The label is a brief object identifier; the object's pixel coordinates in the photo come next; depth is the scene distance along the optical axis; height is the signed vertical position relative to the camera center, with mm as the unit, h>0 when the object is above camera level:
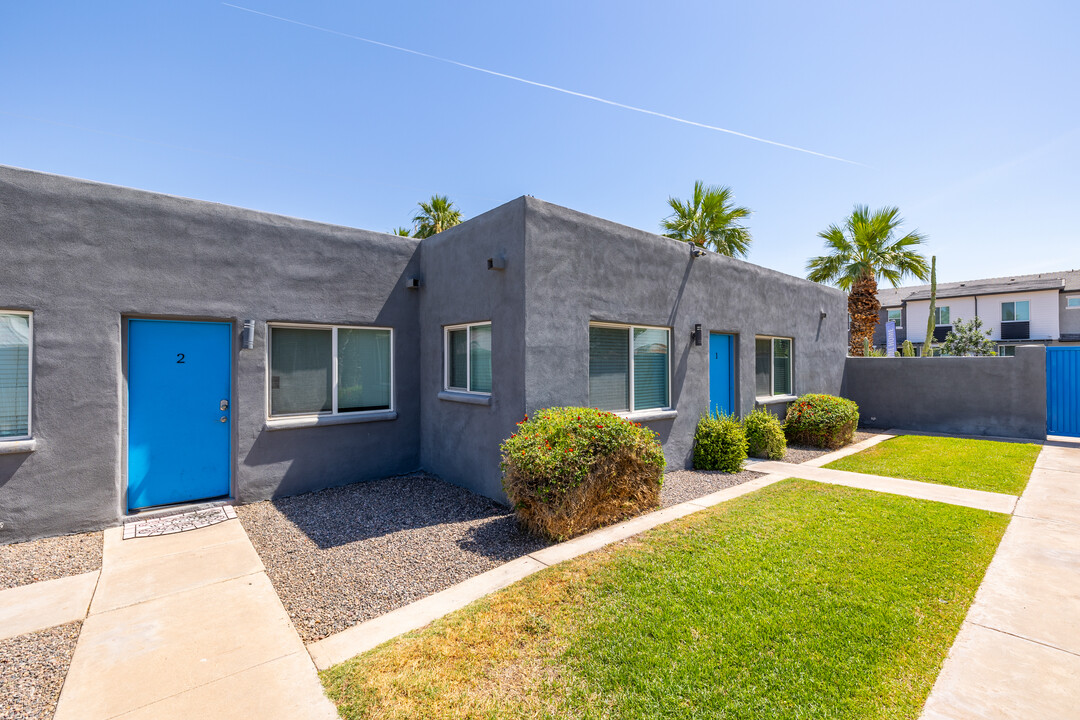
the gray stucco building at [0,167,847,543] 5109 +221
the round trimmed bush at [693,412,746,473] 8242 -1543
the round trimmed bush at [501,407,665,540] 4938 -1263
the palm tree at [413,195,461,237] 18672 +5951
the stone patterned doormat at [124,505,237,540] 5288 -1975
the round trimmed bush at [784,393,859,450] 10242 -1370
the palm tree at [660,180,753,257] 14023 +4382
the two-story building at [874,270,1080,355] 25906 +3134
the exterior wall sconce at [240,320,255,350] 6223 +322
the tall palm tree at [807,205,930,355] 15414 +3511
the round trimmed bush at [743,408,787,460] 9188 -1528
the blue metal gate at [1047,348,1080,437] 11109 -747
